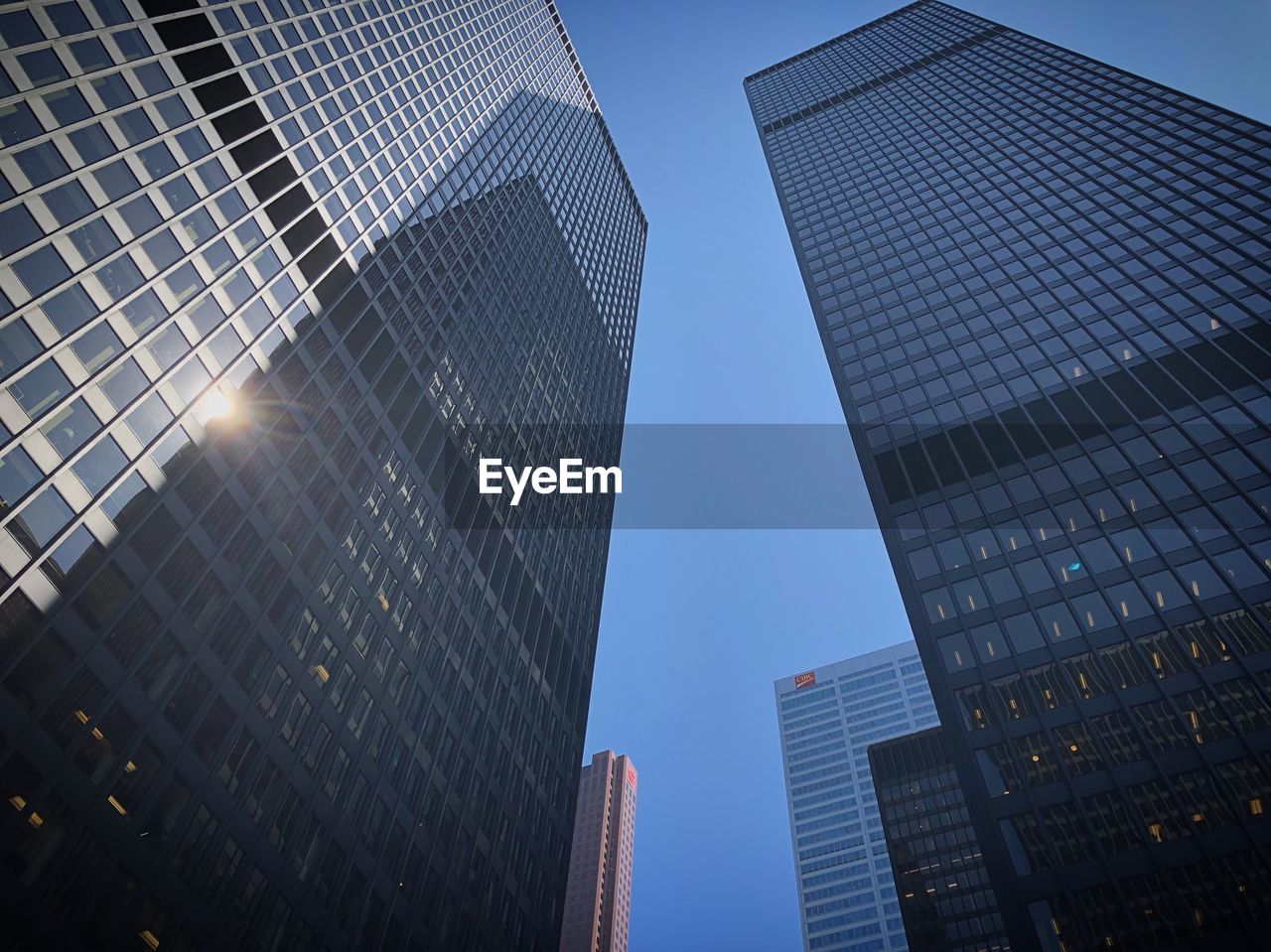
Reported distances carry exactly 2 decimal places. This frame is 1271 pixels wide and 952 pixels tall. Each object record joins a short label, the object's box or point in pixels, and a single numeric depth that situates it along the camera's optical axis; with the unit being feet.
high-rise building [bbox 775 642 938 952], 613.11
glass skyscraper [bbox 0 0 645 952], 98.27
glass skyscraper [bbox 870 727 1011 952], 385.91
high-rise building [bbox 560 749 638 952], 554.46
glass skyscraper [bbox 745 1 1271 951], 111.14
